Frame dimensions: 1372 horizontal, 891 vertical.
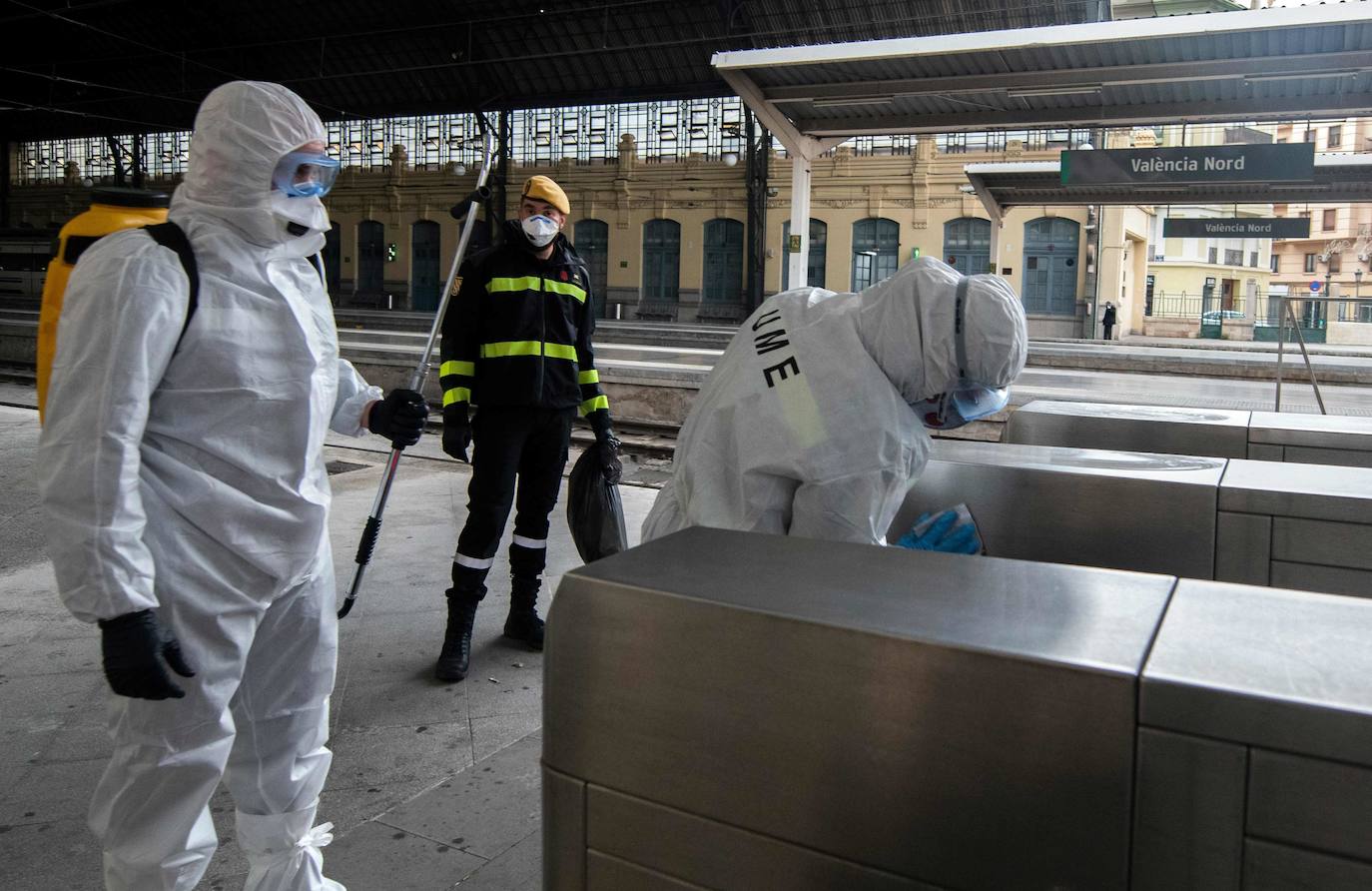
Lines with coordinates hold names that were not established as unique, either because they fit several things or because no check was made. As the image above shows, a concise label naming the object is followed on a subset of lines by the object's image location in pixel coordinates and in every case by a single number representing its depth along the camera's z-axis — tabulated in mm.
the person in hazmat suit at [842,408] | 1891
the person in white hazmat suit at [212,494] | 1812
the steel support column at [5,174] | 41406
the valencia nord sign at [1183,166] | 12227
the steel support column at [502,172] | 31578
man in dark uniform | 3896
